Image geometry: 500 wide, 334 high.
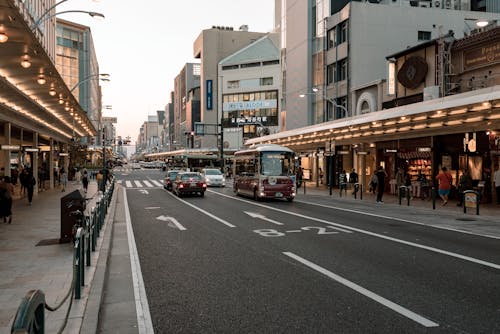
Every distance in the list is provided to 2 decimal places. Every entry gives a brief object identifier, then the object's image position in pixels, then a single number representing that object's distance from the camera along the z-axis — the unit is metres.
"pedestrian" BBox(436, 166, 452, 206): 22.44
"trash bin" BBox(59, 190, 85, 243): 11.14
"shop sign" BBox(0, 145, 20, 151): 21.66
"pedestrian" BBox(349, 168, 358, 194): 34.44
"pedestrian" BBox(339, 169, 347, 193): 32.16
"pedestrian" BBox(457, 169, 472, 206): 22.02
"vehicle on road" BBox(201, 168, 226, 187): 42.06
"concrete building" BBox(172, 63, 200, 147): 144.38
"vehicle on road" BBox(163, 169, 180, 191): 36.35
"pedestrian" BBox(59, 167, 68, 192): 34.47
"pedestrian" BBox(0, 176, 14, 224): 15.15
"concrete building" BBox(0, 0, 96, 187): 11.66
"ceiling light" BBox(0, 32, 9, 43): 11.35
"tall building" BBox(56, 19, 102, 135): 87.25
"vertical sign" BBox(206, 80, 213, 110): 123.75
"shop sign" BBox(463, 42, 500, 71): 24.88
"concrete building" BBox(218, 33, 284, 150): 108.81
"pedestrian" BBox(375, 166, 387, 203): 25.14
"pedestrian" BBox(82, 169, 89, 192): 32.44
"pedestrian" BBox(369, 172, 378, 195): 29.23
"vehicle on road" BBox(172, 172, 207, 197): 29.59
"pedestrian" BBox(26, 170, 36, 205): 22.66
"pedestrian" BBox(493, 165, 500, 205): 20.41
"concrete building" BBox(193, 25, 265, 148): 125.12
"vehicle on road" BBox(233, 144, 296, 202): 25.64
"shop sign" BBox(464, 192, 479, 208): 19.17
